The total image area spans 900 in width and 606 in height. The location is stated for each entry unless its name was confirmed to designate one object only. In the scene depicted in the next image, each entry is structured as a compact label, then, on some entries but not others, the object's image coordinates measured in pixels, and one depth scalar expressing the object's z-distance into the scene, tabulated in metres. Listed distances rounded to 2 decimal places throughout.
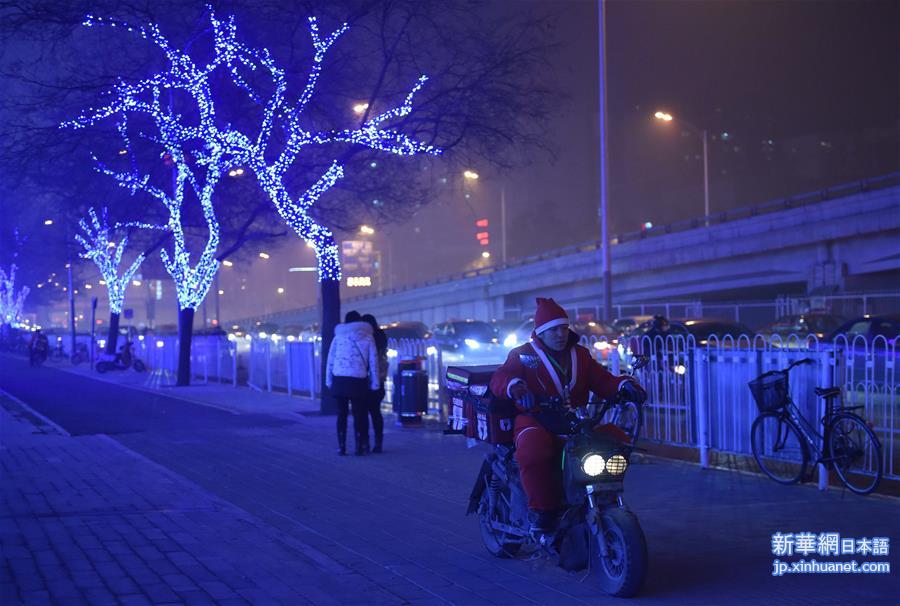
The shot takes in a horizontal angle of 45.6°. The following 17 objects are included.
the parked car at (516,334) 26.78
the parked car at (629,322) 39.03
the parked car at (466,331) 38.72
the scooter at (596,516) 6.34
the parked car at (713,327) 24.19
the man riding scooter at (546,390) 6.71
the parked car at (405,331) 43.19
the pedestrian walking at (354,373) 13.40
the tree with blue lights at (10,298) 70.94
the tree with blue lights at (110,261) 40.25
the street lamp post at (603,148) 26.92
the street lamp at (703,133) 34.62
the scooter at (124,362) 39.00
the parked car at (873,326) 20.19
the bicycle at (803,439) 9.96
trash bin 17.00
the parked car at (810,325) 31.20
